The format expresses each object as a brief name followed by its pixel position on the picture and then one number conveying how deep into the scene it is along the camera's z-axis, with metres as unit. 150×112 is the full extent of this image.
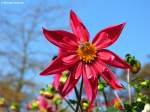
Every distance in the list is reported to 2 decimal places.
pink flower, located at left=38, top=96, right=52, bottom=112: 0.94
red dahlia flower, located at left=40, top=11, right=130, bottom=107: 0.42
